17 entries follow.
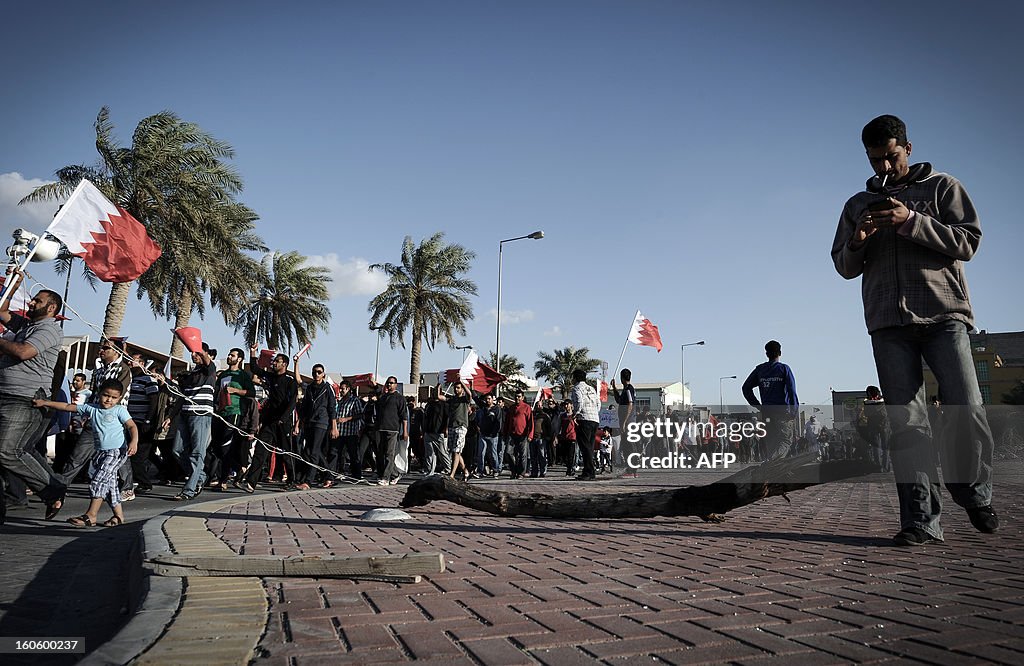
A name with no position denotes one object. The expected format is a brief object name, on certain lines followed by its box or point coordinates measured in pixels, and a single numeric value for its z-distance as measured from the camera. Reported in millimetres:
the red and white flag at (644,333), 17812
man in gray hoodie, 3865
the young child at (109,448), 5824
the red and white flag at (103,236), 7152
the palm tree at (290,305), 34781
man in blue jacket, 9008
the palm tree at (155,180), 21234
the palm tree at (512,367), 57325
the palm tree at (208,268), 22250
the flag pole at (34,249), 5551
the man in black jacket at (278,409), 9898
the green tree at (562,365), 58688
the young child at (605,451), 17828
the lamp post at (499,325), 32250
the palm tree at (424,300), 33125
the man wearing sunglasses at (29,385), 5559
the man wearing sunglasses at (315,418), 10109
